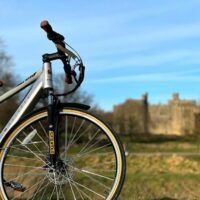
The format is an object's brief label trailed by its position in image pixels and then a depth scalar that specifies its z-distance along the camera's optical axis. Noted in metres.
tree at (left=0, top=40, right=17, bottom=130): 21.74
